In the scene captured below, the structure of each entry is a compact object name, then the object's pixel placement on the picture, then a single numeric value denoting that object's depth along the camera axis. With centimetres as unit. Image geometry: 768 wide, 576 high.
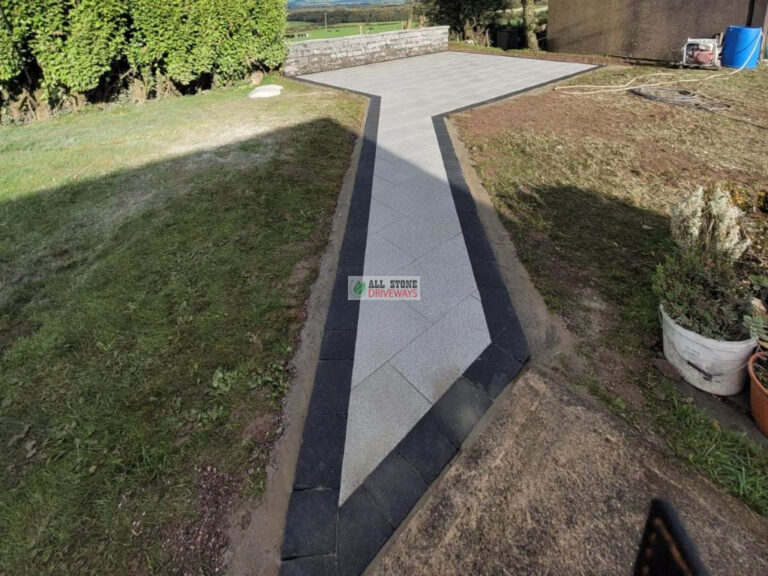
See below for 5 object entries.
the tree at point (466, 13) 1642
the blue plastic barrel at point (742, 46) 943
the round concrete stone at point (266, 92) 907
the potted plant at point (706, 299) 216
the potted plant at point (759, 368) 198
